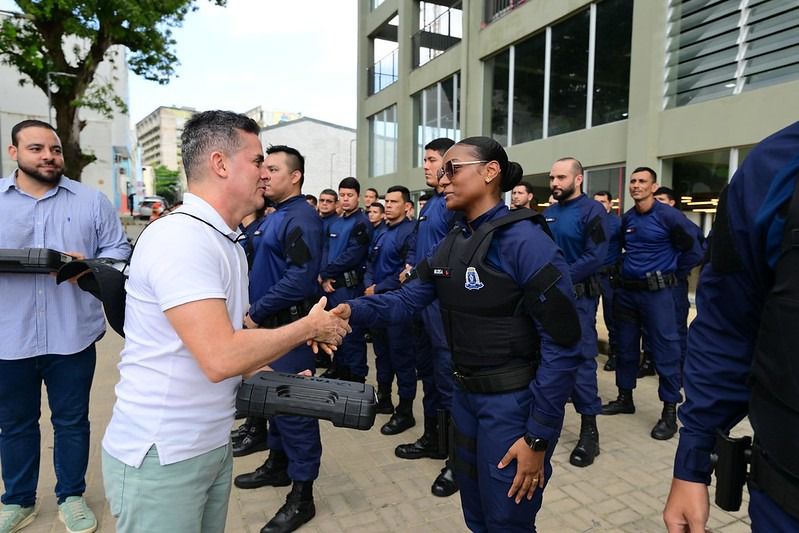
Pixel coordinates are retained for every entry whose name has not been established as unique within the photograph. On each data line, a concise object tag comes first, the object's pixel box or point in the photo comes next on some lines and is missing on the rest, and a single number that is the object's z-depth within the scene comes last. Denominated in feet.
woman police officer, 6.35
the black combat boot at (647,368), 19.76
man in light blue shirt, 9.11
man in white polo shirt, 4.73
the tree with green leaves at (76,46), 41.06
